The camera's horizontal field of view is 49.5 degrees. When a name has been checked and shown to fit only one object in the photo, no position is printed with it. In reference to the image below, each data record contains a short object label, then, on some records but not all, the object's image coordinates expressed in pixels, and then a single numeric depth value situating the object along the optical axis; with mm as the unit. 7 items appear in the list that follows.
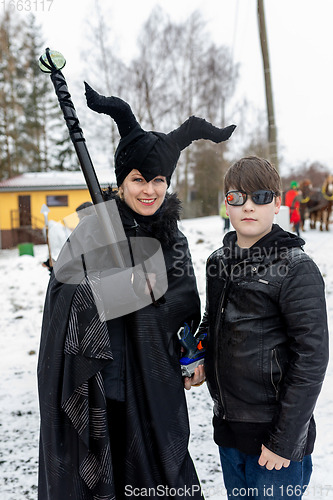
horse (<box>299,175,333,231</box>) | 13520
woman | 1466
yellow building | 18641
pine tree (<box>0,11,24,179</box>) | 22398
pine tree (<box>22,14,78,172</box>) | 25906
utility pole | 8047
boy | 1332
